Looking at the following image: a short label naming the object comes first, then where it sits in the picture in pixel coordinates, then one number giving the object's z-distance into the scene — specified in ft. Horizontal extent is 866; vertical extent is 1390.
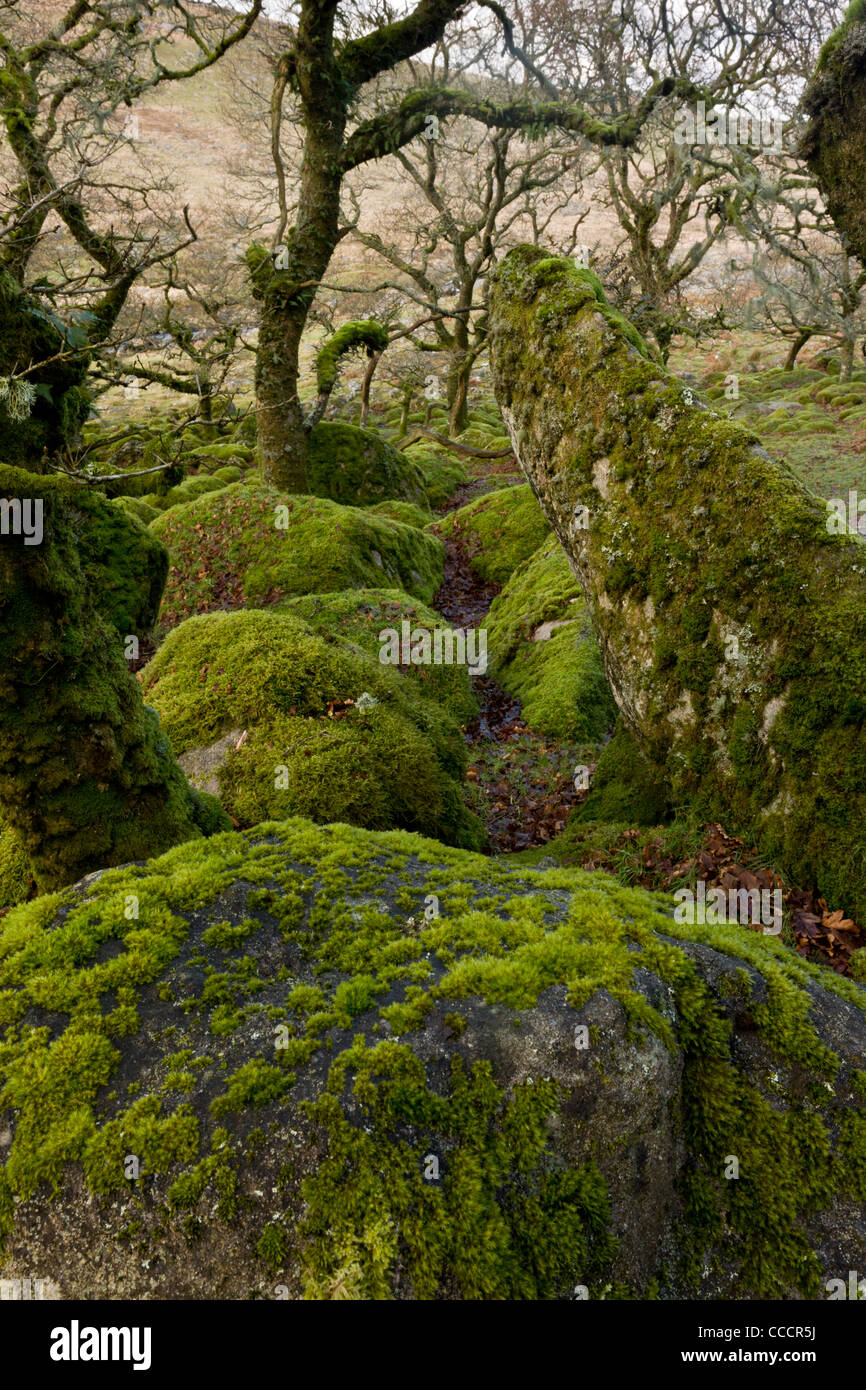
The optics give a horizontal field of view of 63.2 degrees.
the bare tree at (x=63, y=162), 12.41
